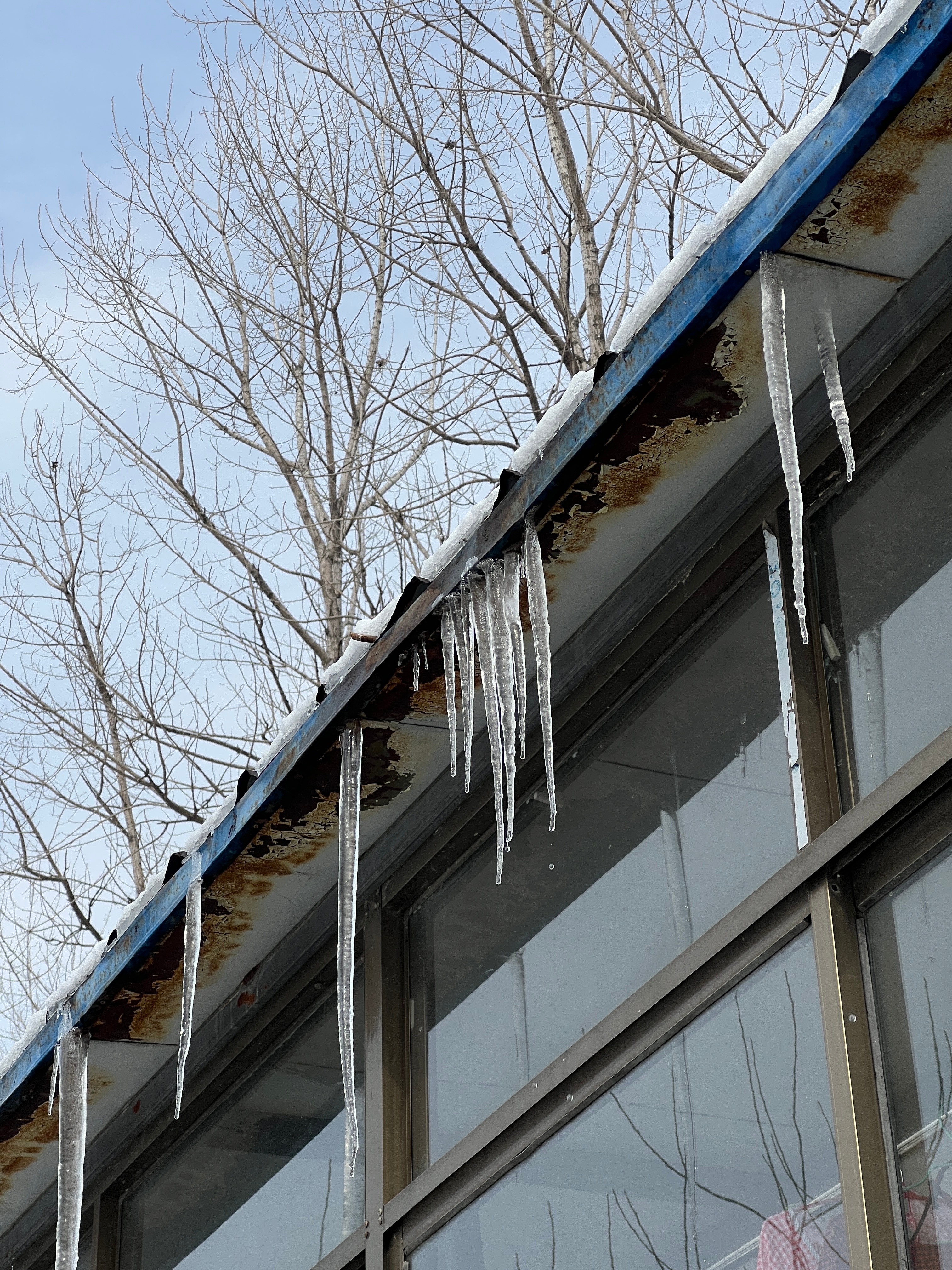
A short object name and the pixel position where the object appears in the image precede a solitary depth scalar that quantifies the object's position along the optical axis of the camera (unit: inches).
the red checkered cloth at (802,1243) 94.3
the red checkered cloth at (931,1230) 87.5
